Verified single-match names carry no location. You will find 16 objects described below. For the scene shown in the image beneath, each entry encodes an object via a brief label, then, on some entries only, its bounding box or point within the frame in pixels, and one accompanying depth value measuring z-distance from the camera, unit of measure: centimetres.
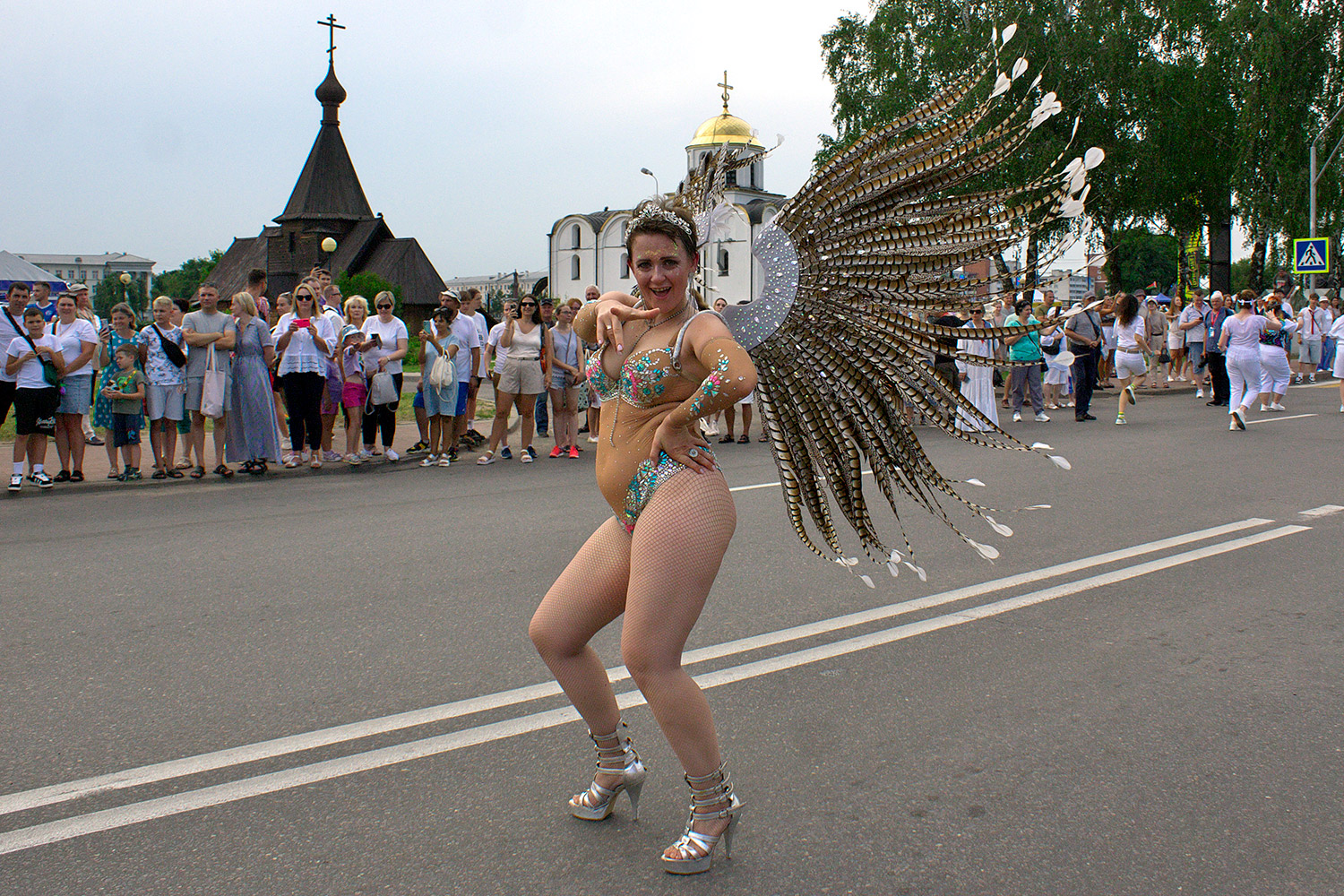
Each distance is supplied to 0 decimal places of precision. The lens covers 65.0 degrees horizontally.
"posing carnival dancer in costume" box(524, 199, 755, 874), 271
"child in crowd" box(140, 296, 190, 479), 1010
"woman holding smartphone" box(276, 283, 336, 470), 1070
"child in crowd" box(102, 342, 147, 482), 995
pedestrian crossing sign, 2181
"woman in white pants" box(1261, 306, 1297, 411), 1466
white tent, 2286
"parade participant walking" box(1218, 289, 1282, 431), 1369
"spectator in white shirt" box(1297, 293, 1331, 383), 2284
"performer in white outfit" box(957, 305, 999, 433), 1434
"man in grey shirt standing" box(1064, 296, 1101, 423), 1478
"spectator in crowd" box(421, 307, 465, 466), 1163
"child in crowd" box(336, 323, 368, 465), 1096
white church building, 6328
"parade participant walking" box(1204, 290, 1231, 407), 1738
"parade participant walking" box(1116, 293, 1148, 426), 1417
